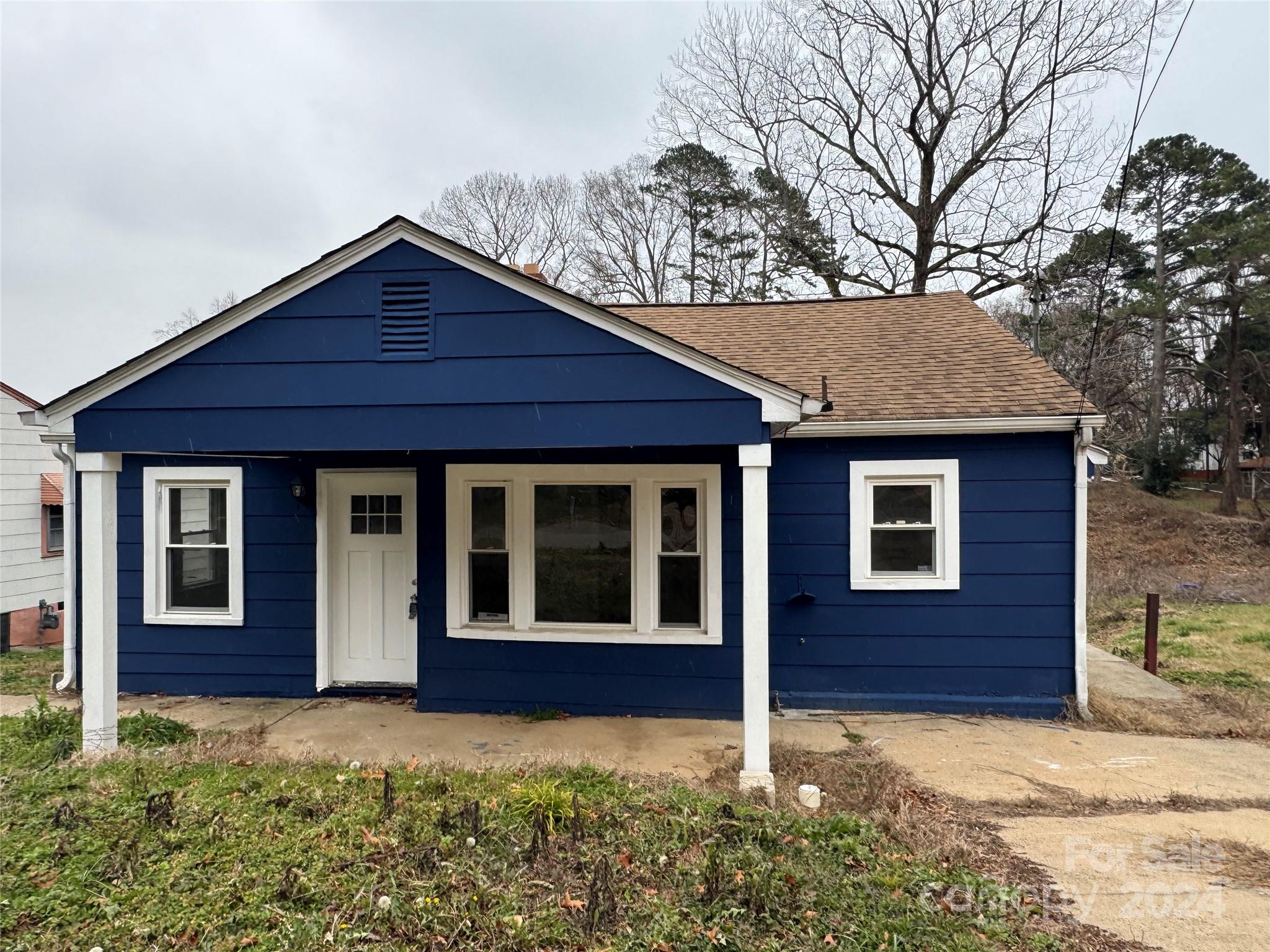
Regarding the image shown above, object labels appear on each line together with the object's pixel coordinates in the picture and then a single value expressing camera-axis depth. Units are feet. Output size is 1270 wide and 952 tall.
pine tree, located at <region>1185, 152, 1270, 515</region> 67.36
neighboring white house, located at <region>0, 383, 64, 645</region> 37.96
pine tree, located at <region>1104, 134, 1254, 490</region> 72.54
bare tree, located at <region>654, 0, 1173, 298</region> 52.70
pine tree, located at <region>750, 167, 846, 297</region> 62.85
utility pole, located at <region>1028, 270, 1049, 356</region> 30.02
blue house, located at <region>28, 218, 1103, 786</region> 15.30
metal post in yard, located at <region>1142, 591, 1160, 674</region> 26.22
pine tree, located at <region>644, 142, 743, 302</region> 69.10
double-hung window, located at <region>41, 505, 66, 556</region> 40.93
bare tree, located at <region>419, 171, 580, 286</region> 74.59
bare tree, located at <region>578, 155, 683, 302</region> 72.18
